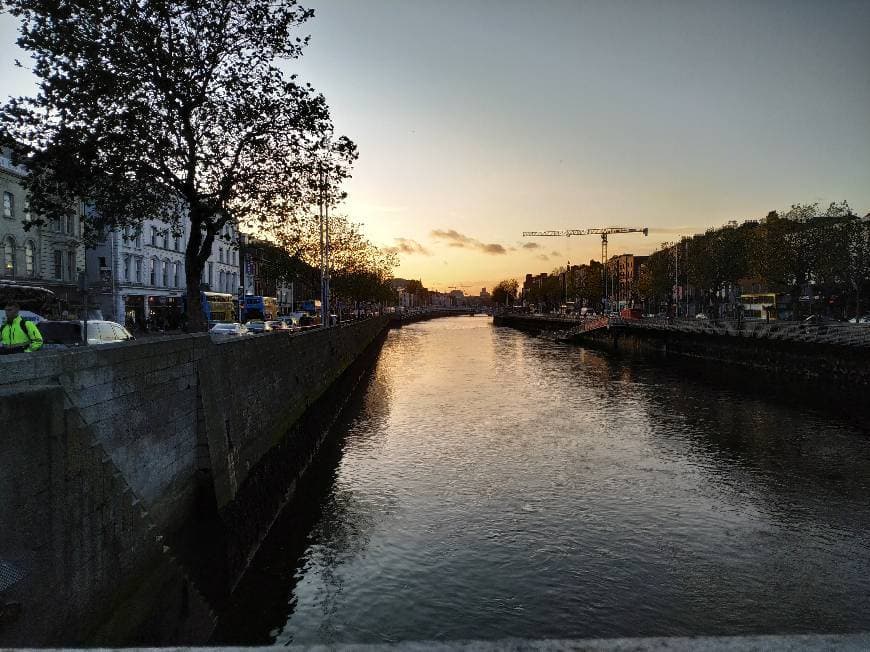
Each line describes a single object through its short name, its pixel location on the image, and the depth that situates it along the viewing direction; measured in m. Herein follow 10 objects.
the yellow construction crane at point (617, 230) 187.88
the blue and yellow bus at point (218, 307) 58.51
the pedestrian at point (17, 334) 10.82
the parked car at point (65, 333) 17.14
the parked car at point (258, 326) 51.94
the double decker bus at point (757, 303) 108.41
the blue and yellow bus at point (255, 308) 75.19
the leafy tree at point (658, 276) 107.94
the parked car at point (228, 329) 42.94
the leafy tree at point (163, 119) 18.25
